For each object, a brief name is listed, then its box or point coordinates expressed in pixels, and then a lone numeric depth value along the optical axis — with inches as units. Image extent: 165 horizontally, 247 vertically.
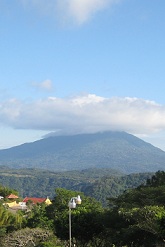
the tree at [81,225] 929.0
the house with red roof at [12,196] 3152.1
